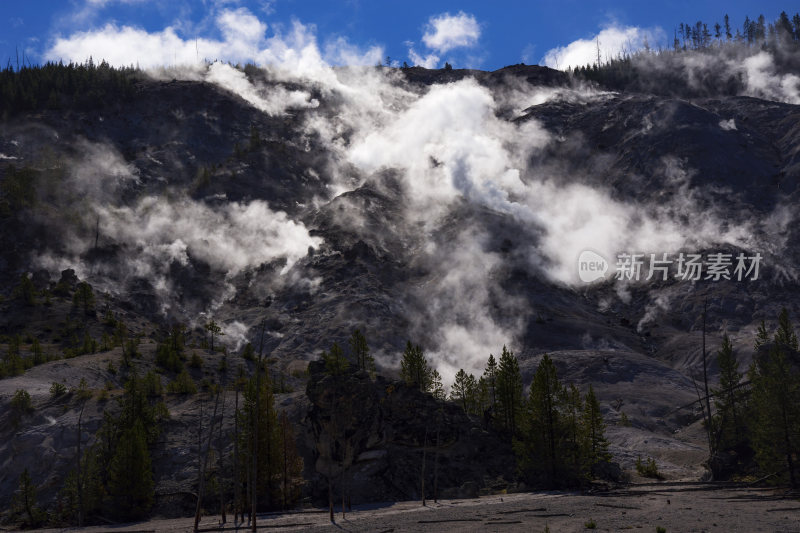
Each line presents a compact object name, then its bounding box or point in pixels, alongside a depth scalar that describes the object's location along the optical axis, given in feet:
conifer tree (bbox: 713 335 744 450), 207.72
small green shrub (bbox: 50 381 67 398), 241.76
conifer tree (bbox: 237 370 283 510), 185.37
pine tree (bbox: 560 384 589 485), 194.08
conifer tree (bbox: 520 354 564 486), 196.34
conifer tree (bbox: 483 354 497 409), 254.47
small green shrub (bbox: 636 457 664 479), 207.10
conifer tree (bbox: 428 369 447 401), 275.18
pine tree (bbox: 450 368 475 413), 263.00
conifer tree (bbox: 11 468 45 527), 178.40
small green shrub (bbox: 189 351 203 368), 319.70
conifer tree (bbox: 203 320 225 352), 368.09
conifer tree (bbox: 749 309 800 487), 164.66
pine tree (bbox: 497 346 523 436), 233.14
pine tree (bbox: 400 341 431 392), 279.49
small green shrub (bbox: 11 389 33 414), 229.66
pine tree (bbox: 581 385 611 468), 199.11
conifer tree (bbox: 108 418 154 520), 181.88
